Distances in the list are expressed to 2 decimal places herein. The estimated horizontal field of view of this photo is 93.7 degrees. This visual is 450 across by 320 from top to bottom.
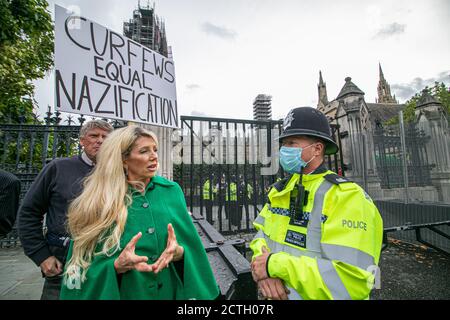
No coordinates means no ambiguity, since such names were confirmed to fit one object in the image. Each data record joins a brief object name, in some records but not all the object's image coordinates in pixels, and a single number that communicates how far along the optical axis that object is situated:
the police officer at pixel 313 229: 1.19
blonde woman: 1.30
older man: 1.82
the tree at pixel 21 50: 5.84
